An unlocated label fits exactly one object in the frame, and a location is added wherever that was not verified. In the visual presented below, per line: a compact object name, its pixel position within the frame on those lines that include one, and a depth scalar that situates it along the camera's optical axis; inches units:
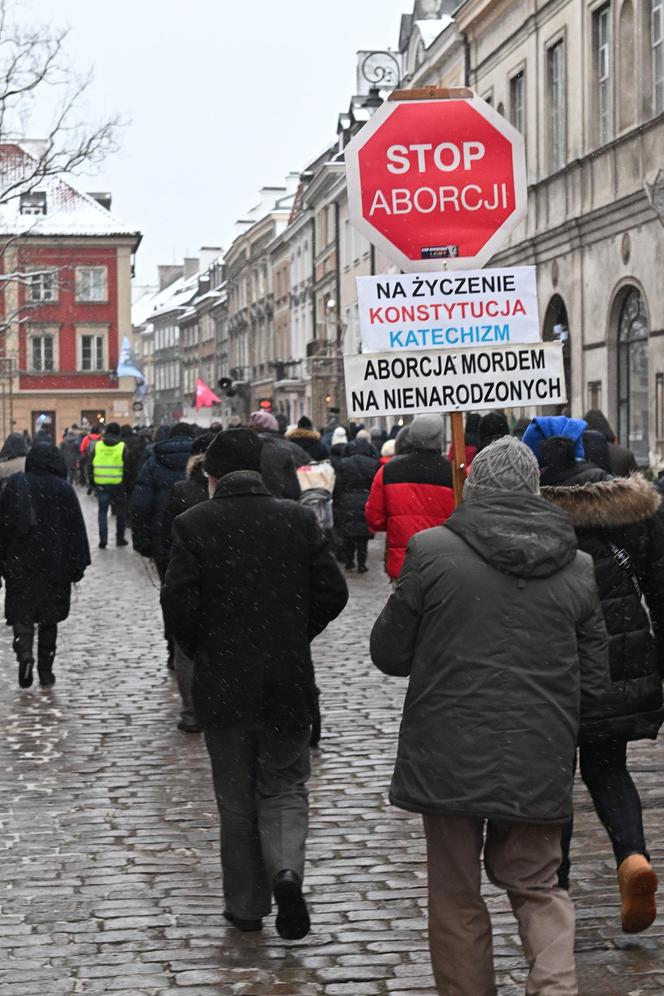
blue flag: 2485.2
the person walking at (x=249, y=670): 238.2
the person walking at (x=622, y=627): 226.2
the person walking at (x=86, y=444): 1543.2
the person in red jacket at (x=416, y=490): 424.8
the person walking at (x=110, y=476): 1049.5
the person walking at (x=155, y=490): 486.6
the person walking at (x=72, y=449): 1929.1
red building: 2923.2
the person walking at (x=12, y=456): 502.9
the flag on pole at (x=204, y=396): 2642.7
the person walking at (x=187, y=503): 401.1
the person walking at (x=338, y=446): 887.7
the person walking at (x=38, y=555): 468.8
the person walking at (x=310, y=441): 691.4
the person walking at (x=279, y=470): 466.3
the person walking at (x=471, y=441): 598.9
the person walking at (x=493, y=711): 182.9
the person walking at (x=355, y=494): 821.9
